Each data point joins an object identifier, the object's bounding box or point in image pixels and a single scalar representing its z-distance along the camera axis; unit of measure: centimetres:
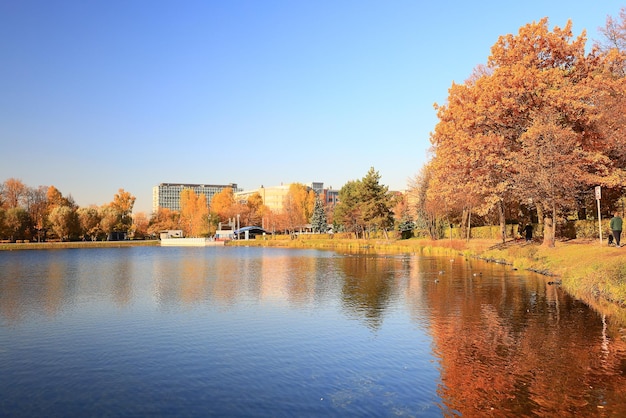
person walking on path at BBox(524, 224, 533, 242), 4796
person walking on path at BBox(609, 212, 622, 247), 2967
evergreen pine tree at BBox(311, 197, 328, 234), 12538
